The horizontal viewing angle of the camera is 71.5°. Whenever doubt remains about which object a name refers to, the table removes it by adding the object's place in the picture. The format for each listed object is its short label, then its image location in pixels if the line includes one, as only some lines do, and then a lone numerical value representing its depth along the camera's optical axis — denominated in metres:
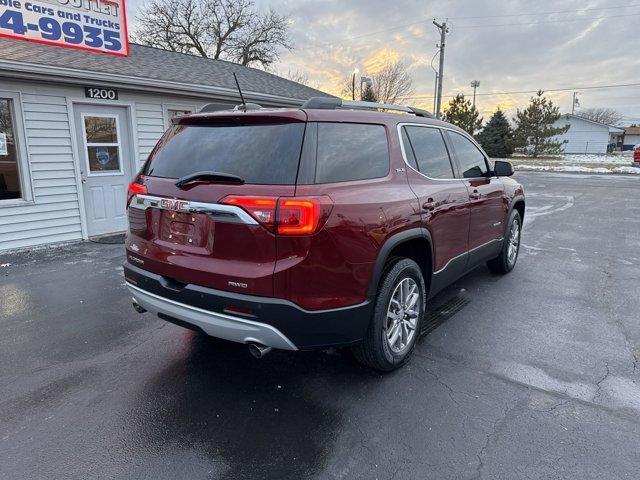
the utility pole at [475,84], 48.22
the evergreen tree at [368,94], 35.28
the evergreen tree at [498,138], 37.28
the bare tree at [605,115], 90.64
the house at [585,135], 58.16
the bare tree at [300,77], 41.40
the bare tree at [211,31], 29.56
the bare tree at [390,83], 38.84
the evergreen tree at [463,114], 37.78
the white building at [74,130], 6.91
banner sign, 6.64
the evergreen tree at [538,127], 37.38
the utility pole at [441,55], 24.28
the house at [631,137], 74.75
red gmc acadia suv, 2.52
